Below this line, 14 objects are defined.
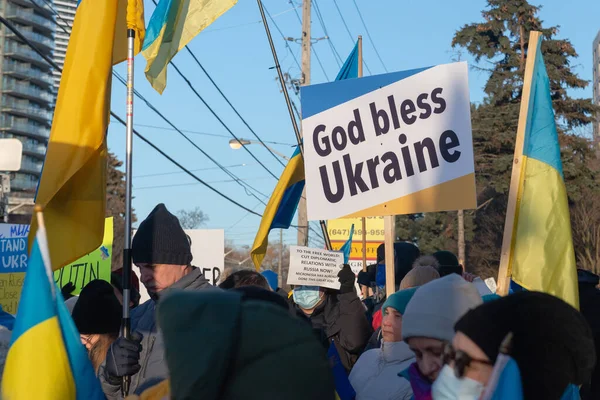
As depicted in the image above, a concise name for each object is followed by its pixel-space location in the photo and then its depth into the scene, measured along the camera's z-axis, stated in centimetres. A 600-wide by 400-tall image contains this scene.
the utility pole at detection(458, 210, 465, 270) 3652
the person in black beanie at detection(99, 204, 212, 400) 427
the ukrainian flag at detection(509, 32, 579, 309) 466
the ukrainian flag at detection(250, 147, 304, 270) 834
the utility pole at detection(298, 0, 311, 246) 2108
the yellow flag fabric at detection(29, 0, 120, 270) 411
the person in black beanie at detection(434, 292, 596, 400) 191
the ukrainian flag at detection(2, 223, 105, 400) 270
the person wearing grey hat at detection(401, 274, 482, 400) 262
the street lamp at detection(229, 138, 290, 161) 2332
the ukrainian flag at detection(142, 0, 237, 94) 562
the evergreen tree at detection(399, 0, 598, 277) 3750
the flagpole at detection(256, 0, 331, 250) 779
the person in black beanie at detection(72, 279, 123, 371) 449
